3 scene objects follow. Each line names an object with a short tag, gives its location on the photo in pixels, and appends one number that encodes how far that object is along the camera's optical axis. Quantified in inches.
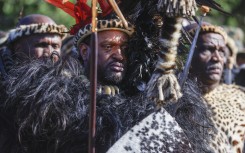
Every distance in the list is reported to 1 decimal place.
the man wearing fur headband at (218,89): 264.4
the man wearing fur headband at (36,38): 281.6
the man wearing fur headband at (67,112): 192.9
